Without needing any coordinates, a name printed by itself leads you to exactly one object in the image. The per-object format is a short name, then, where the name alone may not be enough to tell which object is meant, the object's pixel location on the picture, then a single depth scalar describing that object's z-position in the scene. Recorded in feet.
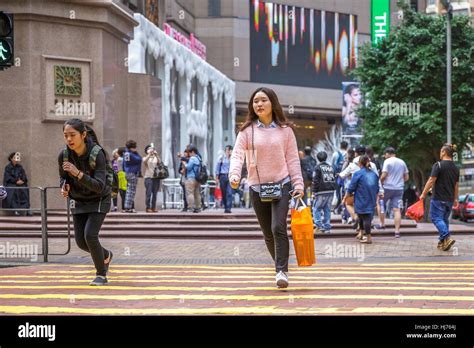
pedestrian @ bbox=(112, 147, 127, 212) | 75.52
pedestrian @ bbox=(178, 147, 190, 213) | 81.41
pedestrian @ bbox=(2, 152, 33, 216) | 72.08
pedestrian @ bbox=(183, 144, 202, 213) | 75.82
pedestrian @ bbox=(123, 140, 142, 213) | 74.38
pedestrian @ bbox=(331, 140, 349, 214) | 73.36
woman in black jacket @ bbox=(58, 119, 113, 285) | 31.60
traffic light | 37.99
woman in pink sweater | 30.04
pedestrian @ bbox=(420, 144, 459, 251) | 50.62
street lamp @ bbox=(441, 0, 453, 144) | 108.18
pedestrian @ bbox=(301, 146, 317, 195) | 68.36
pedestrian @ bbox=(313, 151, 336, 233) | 62.08
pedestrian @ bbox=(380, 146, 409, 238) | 64.34
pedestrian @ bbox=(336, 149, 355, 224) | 65.08
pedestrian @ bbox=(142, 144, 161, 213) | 76.02
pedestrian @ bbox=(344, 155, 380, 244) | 58.08
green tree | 126.93
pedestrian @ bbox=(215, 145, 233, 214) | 75.56
